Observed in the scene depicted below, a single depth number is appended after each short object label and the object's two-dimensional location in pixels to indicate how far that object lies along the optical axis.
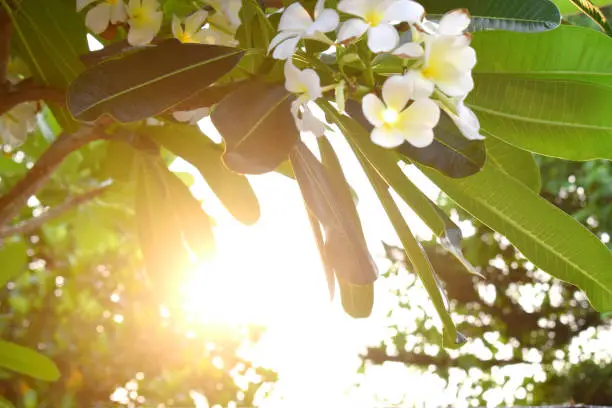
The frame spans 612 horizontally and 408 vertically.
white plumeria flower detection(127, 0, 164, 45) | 1.24
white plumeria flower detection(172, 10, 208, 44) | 1.24
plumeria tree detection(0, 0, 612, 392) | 1.11
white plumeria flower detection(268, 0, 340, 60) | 1.12
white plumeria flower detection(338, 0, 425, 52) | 1.09
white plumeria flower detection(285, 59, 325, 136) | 1.12
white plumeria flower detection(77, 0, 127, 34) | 1.25
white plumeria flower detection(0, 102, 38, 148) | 1.44
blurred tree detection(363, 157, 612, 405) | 6.28
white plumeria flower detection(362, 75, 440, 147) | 1.10
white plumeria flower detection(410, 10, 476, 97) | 1.10
